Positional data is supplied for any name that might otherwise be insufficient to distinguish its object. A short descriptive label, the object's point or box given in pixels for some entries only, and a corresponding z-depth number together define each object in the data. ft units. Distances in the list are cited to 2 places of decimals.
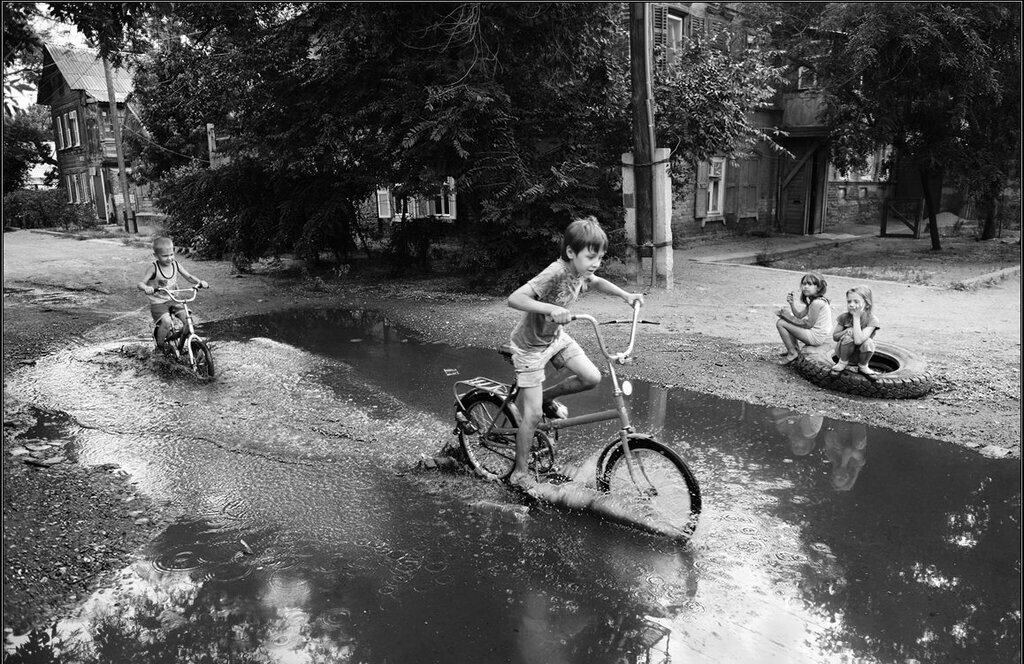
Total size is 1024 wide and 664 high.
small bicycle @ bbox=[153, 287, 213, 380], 26.12
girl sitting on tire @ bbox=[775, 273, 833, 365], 25.10
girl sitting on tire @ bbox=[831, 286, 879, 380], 22.90
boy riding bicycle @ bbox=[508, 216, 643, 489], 14.83
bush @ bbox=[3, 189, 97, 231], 106.83
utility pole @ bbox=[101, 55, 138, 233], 84.79
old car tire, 22.44
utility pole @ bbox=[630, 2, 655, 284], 37.55
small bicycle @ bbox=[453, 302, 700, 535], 14.56
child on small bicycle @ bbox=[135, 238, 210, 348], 27.43
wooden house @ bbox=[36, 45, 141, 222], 115.85
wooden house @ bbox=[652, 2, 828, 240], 68.33
